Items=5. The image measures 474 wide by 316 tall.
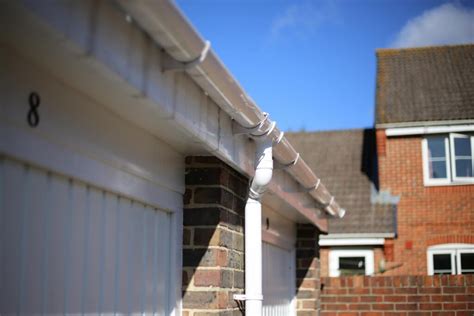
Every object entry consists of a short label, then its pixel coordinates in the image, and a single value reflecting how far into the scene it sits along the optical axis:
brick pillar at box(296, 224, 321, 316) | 8.21
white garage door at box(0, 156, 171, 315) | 2.61
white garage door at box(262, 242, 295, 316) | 6.49
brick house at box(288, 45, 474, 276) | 16.62
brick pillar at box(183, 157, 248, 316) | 4.31
